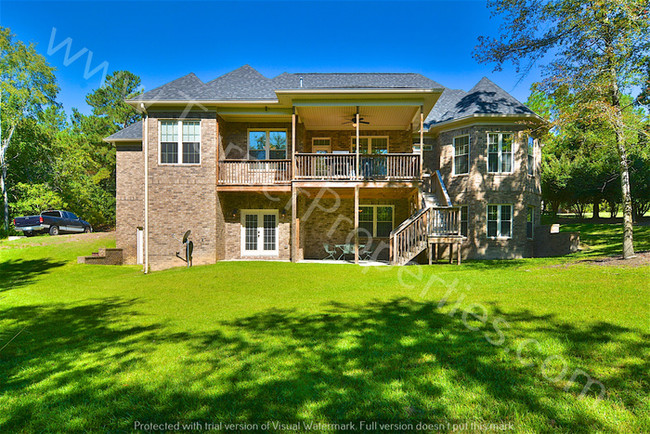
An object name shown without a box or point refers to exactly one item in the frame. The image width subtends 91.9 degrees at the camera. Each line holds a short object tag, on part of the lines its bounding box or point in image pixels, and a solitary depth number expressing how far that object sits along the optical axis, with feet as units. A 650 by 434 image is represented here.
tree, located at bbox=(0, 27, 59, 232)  79.36
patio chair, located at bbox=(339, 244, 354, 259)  47.71
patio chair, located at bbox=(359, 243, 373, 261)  49.69
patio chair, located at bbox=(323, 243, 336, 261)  48.85
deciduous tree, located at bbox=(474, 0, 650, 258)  30.63
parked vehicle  69.00
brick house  43.42
